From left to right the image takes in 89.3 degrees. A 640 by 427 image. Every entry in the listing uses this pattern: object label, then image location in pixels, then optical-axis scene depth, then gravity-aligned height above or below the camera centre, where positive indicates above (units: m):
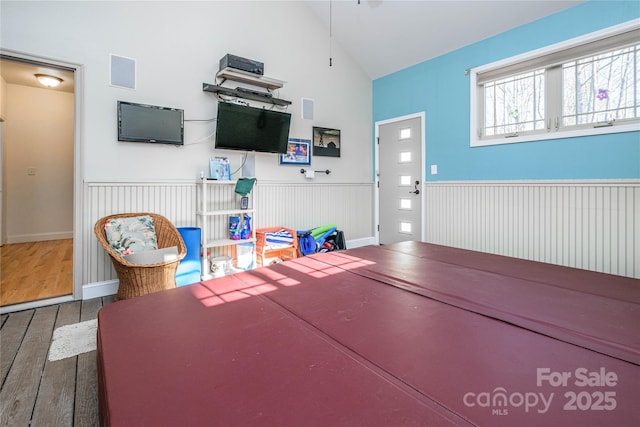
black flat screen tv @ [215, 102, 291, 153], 3.67 +0.98
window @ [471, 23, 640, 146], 3.06 +1.29
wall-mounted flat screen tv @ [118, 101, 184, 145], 3.16 +0.88
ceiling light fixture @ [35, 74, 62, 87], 4.86 +1.99
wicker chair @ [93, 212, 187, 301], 2.50 -0.51
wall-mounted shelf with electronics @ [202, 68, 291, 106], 3.62 +1.49
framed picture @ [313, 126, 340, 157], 4.73 +1.02
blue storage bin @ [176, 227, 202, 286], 2.91 -0.47
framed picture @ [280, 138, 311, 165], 4.43 +0.80
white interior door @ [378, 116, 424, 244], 4.75 +0.48
